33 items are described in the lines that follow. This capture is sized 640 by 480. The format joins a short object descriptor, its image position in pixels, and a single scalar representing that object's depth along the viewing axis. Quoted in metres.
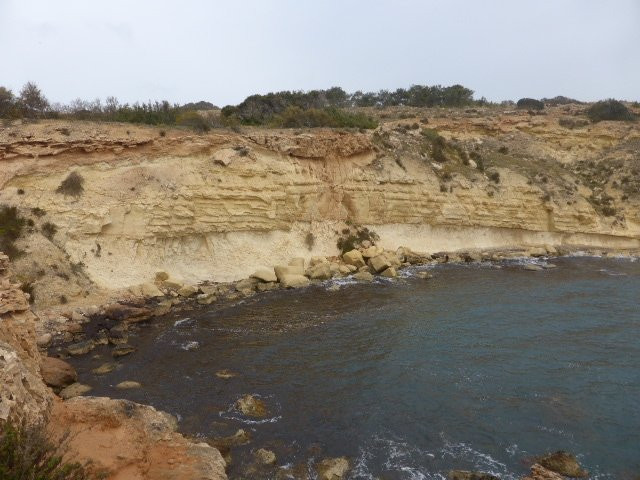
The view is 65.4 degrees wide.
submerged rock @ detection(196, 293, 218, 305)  20.33
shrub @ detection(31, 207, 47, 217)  20.31
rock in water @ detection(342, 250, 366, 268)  25.92
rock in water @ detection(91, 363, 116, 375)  13.84
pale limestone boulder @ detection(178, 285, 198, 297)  20.94
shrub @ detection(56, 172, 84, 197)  21.12
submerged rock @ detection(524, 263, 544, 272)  26.25
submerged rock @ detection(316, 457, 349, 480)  9.09
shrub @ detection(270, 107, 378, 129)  30.77
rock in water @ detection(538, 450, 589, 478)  9.12
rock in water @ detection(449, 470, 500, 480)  8.97
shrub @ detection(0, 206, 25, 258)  18.78
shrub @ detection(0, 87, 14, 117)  24.06
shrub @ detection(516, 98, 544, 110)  48.99
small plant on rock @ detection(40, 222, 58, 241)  20.07
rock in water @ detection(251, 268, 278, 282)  23.11
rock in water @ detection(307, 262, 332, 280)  24.17
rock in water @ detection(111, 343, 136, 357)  15.03
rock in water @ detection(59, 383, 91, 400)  12.34
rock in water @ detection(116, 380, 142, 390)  12.78
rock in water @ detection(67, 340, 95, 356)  15.28
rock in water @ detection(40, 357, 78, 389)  12.59
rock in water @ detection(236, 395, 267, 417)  11.36
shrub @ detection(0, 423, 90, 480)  6.09
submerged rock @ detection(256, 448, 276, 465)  9.52
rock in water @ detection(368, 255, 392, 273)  25.36
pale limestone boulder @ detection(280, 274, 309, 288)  22.97
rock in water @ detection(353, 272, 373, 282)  24.06
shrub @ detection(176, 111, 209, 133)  25.72
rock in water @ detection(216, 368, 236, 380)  13.48
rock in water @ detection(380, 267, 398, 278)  24.67
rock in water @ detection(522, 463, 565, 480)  8.91
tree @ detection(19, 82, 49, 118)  24.95
